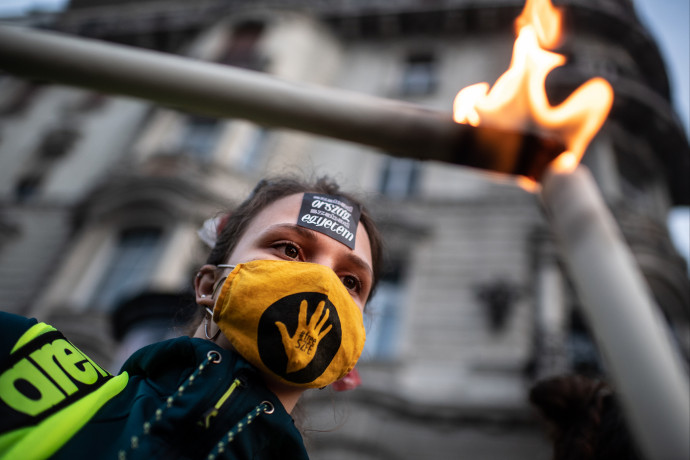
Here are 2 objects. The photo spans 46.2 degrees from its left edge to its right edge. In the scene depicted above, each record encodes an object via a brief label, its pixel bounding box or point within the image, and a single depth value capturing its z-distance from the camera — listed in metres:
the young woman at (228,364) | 0.57
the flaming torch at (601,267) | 0.50
